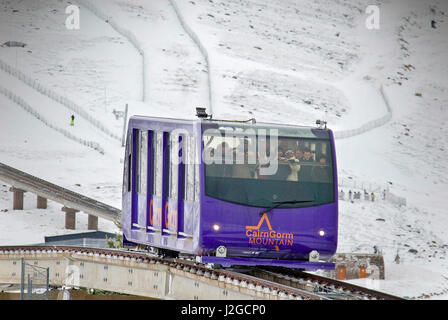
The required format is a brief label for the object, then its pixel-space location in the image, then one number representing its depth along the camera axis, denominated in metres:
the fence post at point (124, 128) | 83.31
